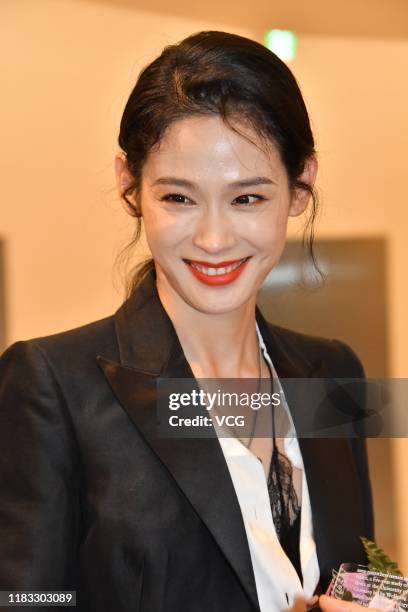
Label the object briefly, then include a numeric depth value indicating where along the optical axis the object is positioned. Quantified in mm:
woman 2330
